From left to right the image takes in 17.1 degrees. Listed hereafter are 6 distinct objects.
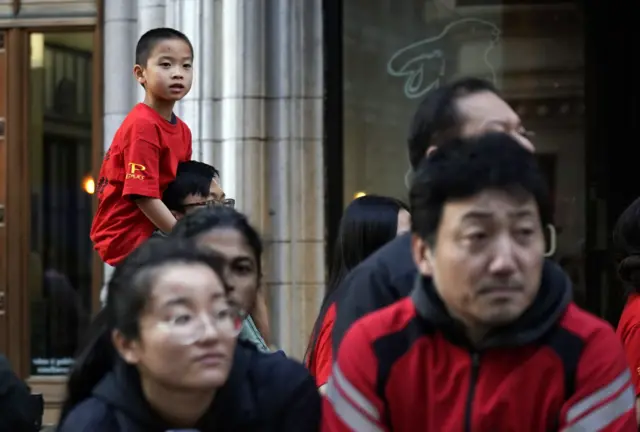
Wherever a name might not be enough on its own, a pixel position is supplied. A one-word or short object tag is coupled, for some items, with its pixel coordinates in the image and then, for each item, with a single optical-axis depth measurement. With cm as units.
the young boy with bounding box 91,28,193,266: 862
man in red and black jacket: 410
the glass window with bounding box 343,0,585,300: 1481
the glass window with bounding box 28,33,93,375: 1526
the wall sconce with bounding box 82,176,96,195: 1517
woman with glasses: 448
